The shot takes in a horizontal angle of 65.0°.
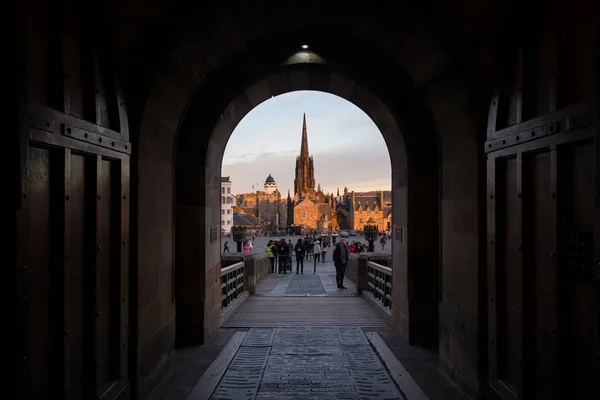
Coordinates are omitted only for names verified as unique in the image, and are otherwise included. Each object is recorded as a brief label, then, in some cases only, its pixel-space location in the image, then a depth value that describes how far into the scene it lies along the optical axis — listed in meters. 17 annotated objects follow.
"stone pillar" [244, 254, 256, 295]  12.91
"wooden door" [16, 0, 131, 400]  2.92
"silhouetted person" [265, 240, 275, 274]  21.44
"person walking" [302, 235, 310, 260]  30.80
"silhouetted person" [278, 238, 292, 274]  20.77
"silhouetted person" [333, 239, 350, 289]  14.35
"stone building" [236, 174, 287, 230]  145.12
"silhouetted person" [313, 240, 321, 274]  22.57
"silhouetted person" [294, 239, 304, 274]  20.14
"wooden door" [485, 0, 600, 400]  2.94
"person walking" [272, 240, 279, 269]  21.22
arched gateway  2.99
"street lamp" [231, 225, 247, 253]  18.12
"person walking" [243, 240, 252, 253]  27.73
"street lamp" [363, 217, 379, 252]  18.30
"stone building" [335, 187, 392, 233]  131.10
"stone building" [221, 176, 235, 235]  100.44
